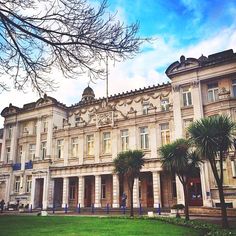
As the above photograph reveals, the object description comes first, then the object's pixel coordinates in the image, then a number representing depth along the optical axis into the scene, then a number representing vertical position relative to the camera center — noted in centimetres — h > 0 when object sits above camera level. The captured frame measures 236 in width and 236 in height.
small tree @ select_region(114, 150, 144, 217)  2278 +246
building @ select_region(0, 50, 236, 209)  2914 +706
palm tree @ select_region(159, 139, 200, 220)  1958 +239
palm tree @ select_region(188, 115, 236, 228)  1549 +299
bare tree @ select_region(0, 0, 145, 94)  741 +415
